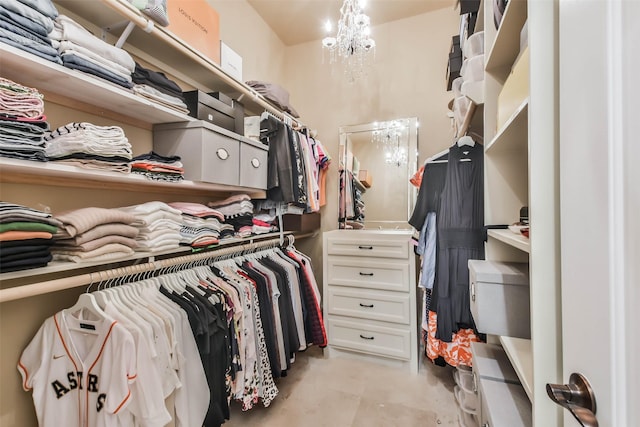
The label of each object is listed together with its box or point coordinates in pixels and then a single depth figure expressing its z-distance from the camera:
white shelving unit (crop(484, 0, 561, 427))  0.63
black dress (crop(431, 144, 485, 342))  1.60
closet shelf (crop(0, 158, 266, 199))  0.93
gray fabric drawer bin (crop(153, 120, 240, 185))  1.49
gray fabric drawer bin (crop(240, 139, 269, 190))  1.81
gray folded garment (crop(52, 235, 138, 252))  1.05
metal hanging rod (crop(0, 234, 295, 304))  0.90
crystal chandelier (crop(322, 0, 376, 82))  1.87
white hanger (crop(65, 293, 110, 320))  1.05
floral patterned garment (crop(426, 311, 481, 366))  1.71
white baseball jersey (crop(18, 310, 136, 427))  0.97
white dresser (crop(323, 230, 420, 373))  2.21
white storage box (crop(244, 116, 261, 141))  2.11
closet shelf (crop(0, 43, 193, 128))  0.91
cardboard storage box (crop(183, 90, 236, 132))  1.57
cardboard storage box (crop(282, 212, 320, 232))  2.55
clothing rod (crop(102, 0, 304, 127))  1.14
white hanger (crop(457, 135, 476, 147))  1.64
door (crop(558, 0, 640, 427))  0.37
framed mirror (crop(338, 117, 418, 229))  2.74
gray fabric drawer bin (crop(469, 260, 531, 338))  0.88
